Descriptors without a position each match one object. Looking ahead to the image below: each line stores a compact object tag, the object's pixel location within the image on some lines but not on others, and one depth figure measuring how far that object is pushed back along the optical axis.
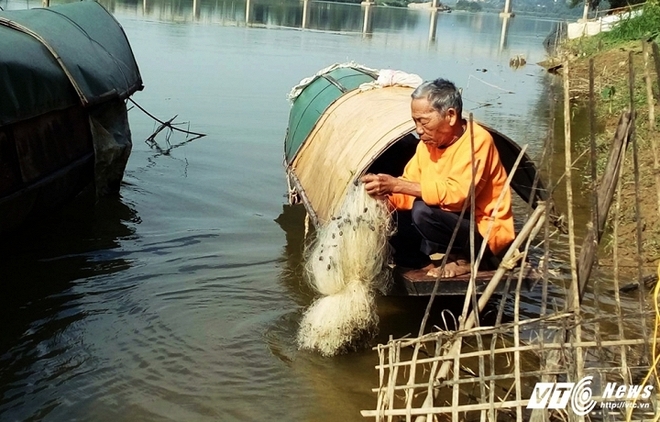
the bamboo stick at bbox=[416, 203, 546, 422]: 3.38
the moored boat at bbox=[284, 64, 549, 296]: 5.06
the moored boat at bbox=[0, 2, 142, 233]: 5.83
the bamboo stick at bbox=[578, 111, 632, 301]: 3.20
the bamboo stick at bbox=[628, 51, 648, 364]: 3.27
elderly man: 4.66
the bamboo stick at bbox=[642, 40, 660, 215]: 3.30
